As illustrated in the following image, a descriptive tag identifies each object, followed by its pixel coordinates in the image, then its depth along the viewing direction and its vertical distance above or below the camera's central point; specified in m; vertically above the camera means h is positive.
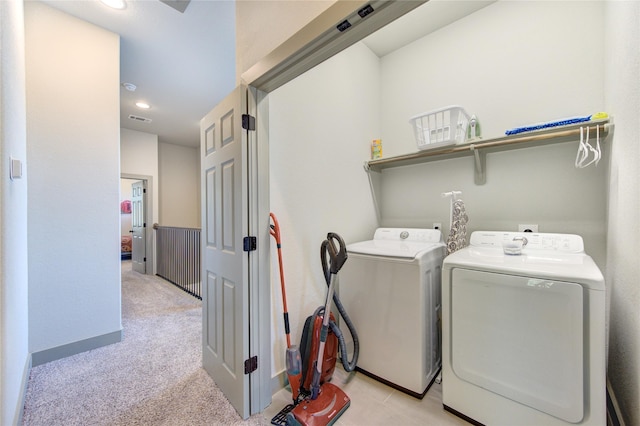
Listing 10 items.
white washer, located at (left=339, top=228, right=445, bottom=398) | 1.66 -0.71
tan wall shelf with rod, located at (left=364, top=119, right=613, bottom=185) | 1.65 +0.50
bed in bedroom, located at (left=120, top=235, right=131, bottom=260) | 7.23 -1.08
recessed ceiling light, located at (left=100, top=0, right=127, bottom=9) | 2.07 +1.75
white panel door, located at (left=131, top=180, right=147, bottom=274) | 5.32 -0.39
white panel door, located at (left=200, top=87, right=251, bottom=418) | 1.52 -0.27
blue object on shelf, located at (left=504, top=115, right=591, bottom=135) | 1.61 +0.58
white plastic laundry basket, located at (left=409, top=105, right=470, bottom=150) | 2.05 +0.71
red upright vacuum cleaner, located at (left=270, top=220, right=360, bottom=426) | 1.46 -0.98
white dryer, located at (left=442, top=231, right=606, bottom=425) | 1.14 -0.66
